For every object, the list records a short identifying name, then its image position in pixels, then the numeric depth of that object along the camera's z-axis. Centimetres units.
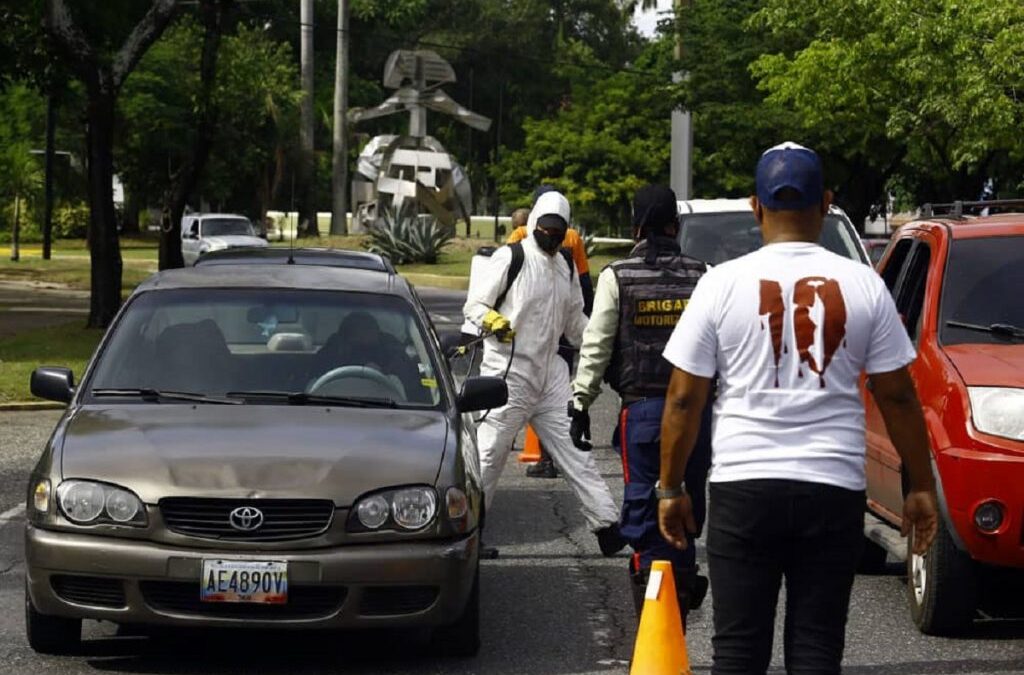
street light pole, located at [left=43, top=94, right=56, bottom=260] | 4703
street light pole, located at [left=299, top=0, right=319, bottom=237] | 6125
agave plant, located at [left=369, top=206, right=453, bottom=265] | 4531
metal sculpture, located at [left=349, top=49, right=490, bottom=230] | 5522
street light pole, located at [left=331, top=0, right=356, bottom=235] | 5972
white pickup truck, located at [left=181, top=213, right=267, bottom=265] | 4542
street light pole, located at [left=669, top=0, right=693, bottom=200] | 3272
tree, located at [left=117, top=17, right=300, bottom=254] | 5841
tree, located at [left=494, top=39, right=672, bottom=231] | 5922
